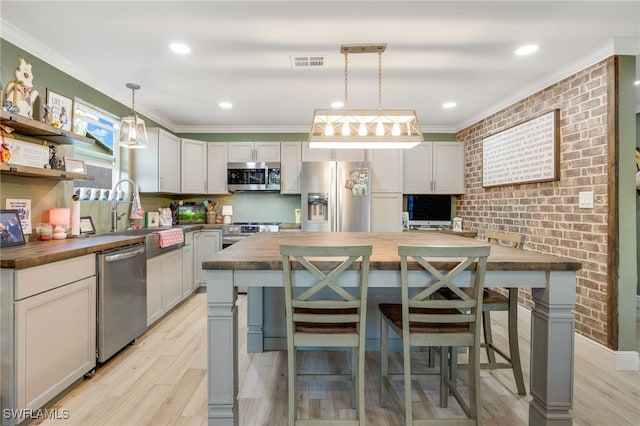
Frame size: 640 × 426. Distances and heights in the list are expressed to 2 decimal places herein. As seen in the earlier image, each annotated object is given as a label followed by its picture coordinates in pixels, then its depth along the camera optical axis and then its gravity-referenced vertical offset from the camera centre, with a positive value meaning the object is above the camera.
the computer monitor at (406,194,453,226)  5.00 +0.03
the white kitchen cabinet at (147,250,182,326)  2.99 -0.78
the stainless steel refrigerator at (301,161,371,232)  4.32 +0.25
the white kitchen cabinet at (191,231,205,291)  4.21 -0.71
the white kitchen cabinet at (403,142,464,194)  4.79 +0.67
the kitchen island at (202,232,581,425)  1.54 -0.50
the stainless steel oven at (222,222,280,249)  4.50 -0.30
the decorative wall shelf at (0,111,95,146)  1.97 +0.57
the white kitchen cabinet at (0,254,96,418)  1.60 -0.70
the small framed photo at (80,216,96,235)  2.84 -0.15
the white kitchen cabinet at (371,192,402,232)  4.63 +0.03
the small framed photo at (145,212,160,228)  4.12 -0.13
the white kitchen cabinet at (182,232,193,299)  3.84 -0.71
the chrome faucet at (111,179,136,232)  3.35 -0.01
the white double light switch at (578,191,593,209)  2.58 +0.10
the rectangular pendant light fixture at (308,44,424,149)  2.43 +0.69
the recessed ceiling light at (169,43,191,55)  2.44 +1.31
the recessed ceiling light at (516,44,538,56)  2.45 +1.31
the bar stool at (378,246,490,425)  1.43 -0.47
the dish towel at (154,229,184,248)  3.12 -0.29
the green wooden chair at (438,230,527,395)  1.95 -0.72
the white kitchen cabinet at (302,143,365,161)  4.66 +0.86
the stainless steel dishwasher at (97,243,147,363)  2.22 -0.70
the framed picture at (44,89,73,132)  2.47 +0.84
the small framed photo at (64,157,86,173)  2.60 +0.39
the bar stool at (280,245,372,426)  1.43 -0.45
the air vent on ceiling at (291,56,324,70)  2.64 +1.31
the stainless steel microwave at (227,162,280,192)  4.74 +0.53
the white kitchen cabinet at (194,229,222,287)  4.38 -0.49
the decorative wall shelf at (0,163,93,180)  1.97 +0.27
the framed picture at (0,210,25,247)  1.98 -0.13
